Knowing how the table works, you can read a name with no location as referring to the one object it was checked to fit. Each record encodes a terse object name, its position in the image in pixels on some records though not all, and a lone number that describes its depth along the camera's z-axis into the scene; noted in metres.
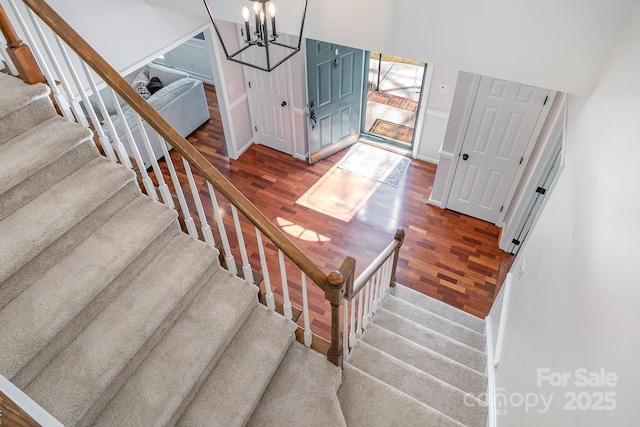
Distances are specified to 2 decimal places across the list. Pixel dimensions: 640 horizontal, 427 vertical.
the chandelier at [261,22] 2.03
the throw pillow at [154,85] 6.31
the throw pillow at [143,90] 6.02
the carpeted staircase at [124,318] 1.72
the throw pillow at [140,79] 6.30
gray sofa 5.54
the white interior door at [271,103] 5.27
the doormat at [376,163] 5.67
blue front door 5.05
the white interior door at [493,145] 3.95
